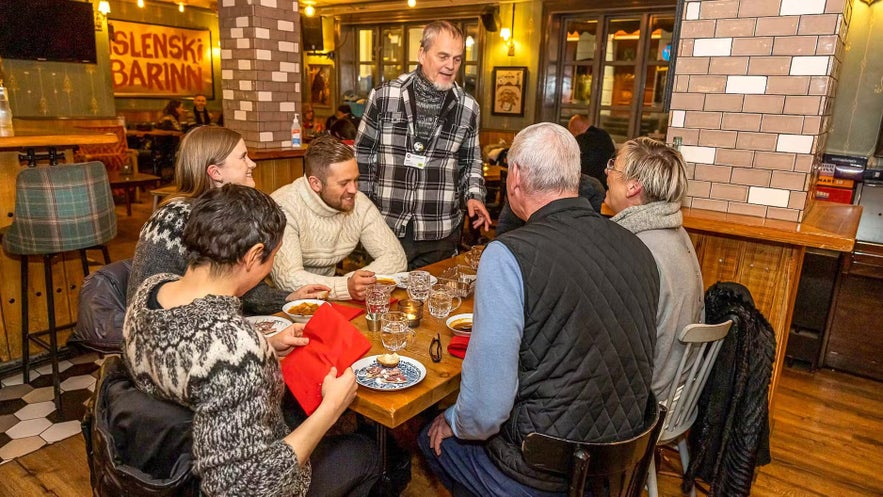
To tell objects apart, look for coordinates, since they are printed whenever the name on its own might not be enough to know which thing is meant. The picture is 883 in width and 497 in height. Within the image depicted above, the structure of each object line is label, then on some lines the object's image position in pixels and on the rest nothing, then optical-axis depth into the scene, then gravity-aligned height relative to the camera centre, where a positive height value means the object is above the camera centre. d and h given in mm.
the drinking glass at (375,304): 1886 -602
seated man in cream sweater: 2354 -477
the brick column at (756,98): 2391 +167
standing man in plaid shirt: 2910 -166
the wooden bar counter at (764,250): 2424 -519
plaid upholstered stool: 2916 -579
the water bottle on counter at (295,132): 5023 -145
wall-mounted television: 8000 +1073
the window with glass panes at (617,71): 7480 +789
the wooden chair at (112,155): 7059 -590
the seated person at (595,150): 5215 -194
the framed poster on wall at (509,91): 8539 +506
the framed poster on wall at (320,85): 11227 +614
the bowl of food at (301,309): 1973 -677
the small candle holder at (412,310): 1947 -654
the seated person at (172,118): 9523 -134
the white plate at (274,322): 1880 -692
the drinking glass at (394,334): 1722 -640
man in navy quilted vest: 1352 -499
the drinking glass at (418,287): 2127 -612
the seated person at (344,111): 7734 +87
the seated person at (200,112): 10102 -17
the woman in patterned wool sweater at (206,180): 1808 -249
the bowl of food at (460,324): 1882 -675
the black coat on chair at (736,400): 1844 -871
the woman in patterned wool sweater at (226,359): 1131 -501
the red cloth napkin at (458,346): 1742 -682
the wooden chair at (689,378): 1739 -816
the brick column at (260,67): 4672 +390
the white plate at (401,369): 1532 -701
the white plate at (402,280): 2289 -642
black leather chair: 1119 -672
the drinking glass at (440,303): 2016 -630
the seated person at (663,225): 1808 -311
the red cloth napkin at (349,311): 1983 -675
